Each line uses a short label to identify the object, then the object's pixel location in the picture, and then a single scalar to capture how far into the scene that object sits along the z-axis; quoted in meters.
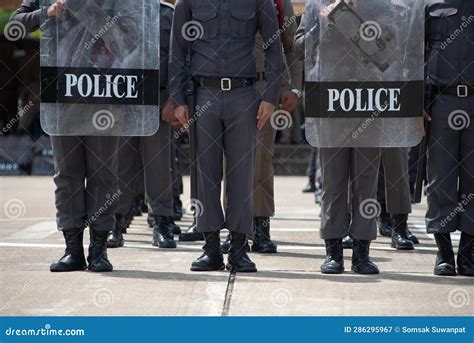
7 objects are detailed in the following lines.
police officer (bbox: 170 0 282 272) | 16.67
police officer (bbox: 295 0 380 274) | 16.73
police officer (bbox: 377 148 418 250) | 20.75
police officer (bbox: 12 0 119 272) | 16.75
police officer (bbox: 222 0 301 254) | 19.33
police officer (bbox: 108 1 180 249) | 20.45
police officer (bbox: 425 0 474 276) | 16.66
